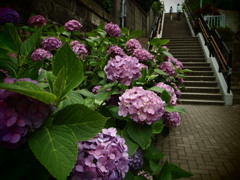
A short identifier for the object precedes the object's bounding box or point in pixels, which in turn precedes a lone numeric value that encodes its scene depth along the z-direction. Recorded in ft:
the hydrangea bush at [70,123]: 1.52
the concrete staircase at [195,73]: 25.86
